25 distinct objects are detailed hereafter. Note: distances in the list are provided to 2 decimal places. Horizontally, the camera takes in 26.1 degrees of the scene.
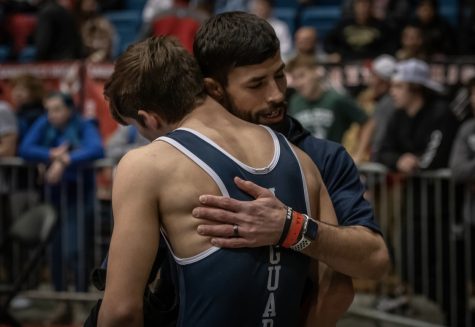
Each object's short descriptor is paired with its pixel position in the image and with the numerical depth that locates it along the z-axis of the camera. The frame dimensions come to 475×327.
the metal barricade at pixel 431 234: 6.97
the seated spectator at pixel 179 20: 9.60
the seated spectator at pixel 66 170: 7.82
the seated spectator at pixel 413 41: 9.46
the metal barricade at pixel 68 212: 7.91
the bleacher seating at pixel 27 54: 12.86
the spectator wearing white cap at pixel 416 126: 7.05
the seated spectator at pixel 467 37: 10.62
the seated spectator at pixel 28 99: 9.02
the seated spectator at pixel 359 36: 10.33
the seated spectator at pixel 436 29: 10.37
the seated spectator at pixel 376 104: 8.03
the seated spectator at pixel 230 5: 11.24
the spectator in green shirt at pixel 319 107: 7.79
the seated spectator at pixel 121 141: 8.48
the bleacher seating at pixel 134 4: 13.56
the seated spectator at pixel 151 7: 10.99
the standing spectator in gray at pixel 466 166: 6.69
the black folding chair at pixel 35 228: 6.69
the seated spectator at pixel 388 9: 10.88
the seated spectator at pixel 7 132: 8.29
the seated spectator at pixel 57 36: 11.79
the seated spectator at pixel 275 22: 10.35
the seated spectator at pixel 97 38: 10.81
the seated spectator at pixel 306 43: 9.46
